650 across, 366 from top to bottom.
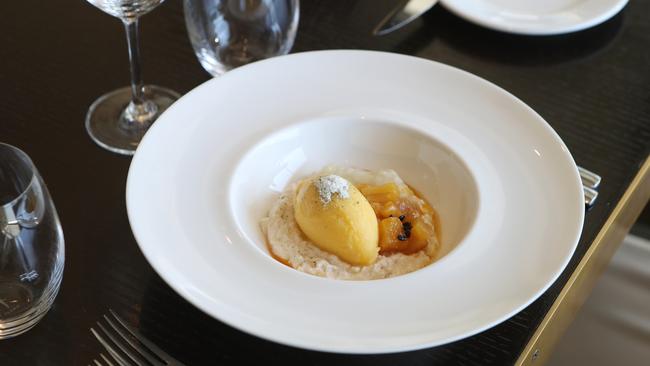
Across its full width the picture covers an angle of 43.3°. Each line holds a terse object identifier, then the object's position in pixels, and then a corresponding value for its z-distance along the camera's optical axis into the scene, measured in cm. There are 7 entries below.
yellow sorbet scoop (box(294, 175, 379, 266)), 72
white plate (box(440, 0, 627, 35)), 105
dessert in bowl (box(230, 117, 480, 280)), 73
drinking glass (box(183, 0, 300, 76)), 96
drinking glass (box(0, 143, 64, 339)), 66
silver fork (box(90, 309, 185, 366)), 67
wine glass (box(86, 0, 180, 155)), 85
